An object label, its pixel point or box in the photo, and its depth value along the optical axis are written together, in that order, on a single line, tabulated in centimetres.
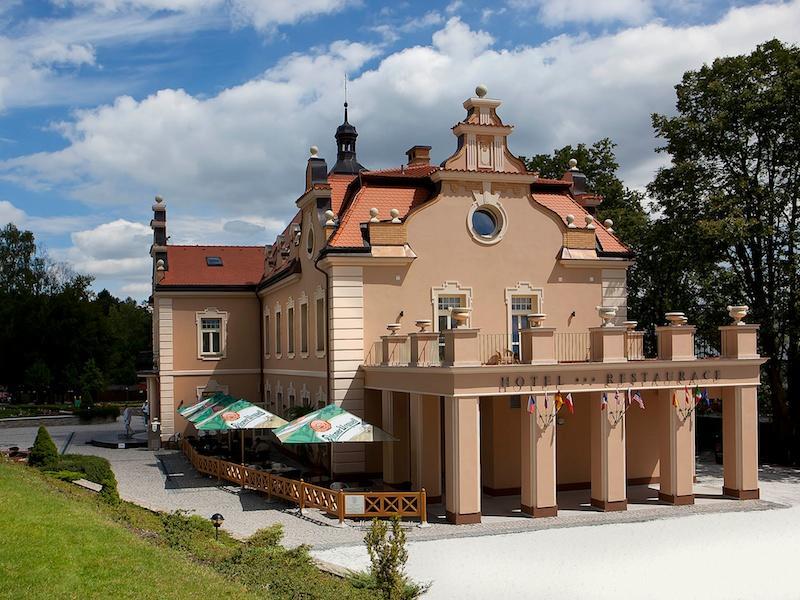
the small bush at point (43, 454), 2377
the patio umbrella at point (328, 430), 2088
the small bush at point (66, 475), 2216
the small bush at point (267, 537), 1474
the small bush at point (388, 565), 1174
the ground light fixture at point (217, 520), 1647
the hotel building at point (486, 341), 1991
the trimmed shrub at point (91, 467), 2227
